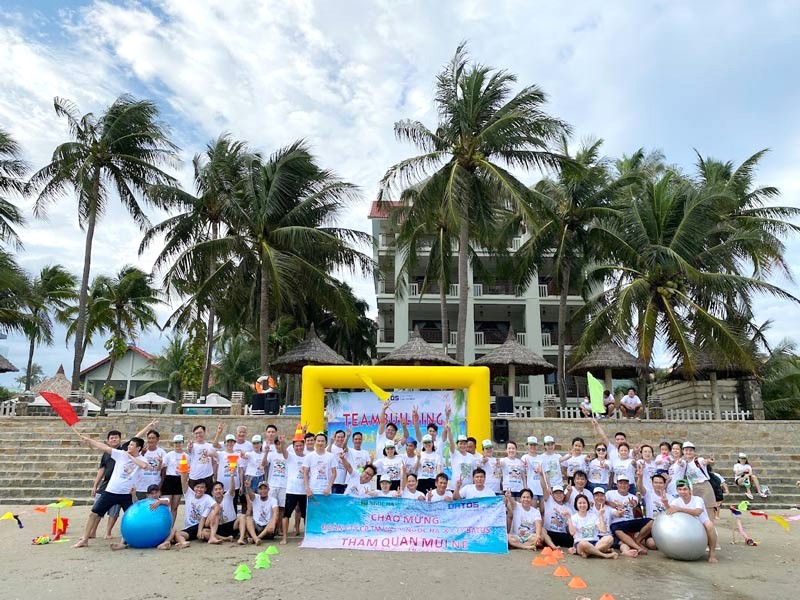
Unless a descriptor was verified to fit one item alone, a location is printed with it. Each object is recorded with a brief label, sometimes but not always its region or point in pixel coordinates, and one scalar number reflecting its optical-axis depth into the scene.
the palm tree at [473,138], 17.80
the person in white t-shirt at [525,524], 7.79
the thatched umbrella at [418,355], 18.41
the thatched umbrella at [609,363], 18.61
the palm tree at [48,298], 29.42
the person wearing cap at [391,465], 8.41
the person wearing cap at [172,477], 8.31
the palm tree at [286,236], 19.50
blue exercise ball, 7.43
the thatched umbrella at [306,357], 19.01
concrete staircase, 13.09
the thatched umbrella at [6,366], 22.27
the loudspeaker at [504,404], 15.91
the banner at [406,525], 7.62
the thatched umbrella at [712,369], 18.70
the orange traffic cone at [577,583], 5.89
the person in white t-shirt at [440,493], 7.85
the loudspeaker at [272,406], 16.11
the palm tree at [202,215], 20.14
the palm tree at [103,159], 21.20
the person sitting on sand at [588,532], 7.37
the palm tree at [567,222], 21.38
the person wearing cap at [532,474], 8.58
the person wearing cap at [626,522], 7.60
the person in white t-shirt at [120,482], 7.79
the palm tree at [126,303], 31.54
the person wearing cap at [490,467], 8.37
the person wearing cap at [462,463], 8.56
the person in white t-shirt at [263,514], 8.02
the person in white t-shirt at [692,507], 7.28
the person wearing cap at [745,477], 13.16
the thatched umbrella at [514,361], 18.48
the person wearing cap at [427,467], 8.80
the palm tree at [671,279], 17.17
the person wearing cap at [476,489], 8.00
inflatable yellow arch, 12.71
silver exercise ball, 7.12
